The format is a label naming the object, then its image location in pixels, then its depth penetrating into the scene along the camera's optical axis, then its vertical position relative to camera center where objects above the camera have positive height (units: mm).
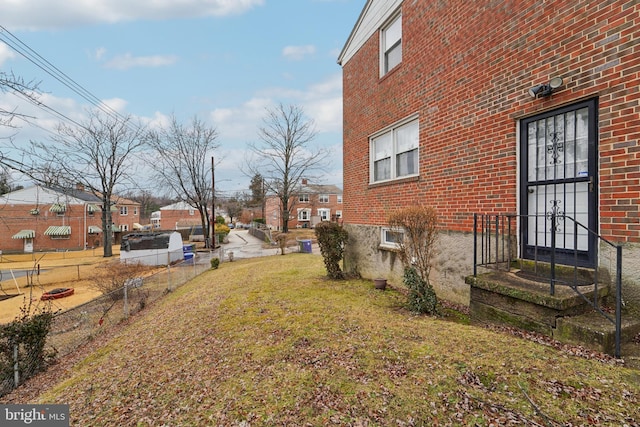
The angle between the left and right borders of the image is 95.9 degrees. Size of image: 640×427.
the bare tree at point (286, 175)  34156 +4582
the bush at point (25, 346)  4847 -2366
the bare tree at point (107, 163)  26172 +4521
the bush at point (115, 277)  11195 -2645
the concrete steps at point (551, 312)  2961 -1180
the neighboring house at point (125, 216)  39844 -418
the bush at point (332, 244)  8500 -920
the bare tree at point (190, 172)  29728 +4331
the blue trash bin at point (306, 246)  20672 -2369
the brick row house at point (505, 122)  3344 +1454
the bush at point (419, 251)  5043 -709
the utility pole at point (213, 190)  27255 +2207
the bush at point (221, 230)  35019 -2174
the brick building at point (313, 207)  50406 +1061
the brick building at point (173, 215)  58816 -419
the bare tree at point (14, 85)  4711 +2108
